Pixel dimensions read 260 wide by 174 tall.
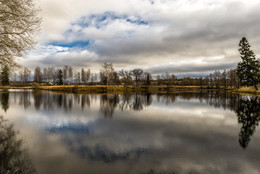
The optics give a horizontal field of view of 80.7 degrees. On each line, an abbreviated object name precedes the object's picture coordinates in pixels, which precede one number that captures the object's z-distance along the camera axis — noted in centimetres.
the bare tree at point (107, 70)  7919
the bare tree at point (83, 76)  11935
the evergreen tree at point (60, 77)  11569
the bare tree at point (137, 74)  11662
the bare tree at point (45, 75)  13512
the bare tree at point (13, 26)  969
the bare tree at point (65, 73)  11894
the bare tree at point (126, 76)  11394
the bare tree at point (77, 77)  12178
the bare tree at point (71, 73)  11938
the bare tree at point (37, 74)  12910
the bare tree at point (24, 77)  13094
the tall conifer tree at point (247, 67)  4534
